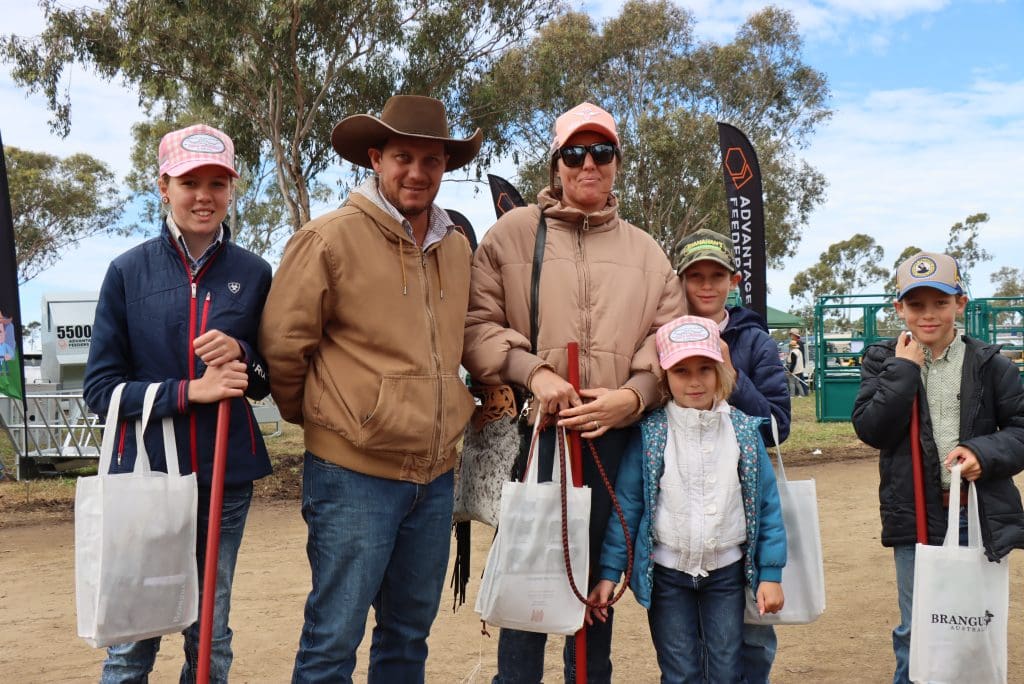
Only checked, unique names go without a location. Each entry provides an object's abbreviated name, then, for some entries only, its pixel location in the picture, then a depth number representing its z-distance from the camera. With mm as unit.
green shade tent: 27938
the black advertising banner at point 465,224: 7007
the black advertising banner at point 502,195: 12094
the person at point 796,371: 23094
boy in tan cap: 3238
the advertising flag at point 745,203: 11809
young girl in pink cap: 2918
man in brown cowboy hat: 2754
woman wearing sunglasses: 2965
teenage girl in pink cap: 2625
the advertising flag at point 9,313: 8305
